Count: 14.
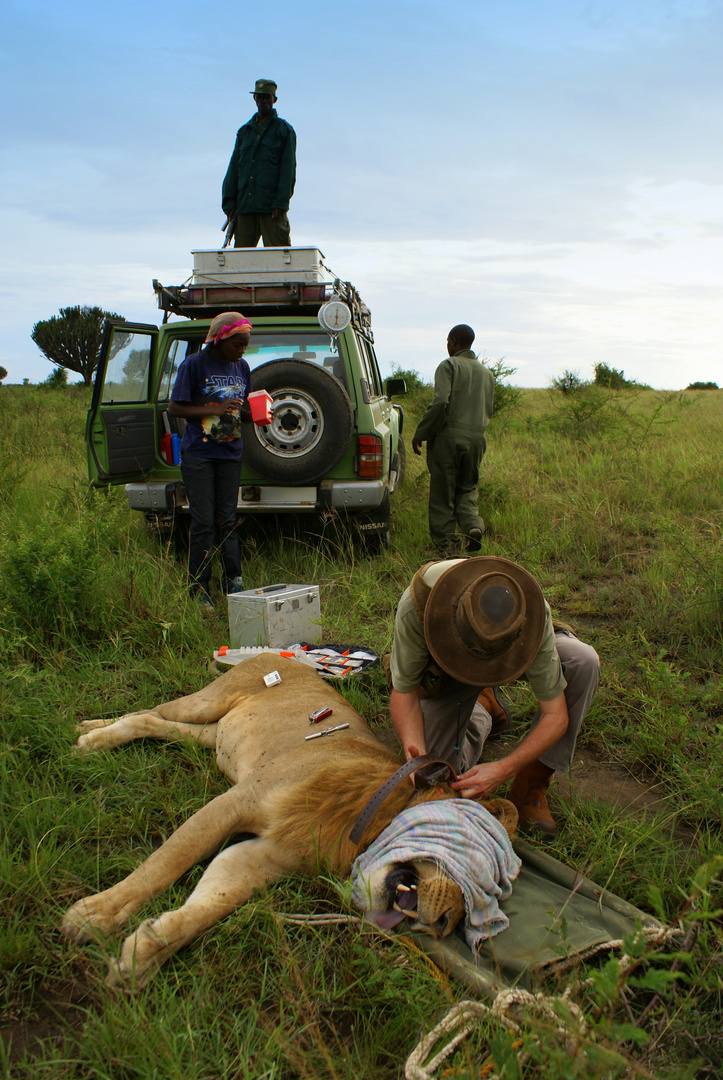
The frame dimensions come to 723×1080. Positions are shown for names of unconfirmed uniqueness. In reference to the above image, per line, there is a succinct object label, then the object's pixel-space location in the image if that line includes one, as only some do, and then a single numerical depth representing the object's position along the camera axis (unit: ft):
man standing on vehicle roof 22.95
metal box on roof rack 19.01
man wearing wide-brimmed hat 7.47
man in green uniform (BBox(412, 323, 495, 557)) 20.70
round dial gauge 17.46
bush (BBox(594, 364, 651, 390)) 64.13
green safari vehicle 17.10
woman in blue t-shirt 15.58
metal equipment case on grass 12.89
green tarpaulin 6.19
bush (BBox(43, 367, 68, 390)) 74.59
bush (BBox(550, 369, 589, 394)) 50.01
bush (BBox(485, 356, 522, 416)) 47.70
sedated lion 6.45
